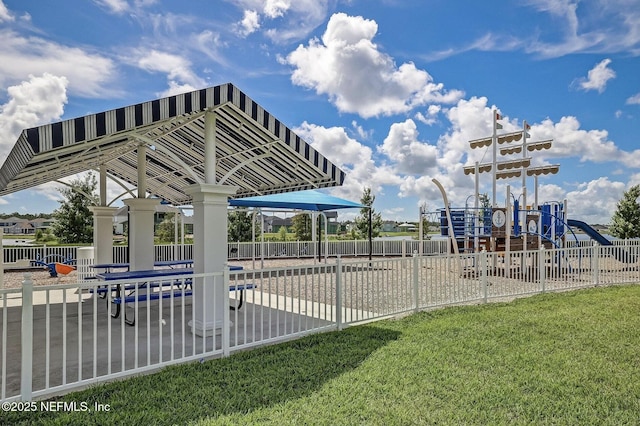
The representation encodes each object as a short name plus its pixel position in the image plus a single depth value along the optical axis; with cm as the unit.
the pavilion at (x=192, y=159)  436
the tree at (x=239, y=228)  2488
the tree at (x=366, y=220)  2642
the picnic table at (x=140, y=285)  613
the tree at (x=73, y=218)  1956
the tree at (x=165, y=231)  2745
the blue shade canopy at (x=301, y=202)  1270
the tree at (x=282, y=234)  2681
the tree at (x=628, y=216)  2159
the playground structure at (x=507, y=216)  1275
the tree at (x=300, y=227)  2967
